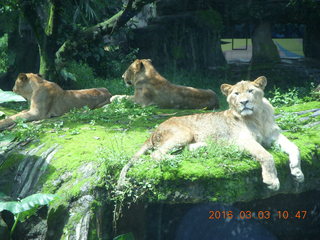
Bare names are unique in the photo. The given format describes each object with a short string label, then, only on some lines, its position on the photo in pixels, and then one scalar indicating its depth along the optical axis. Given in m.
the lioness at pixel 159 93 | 10.36
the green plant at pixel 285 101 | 10.16
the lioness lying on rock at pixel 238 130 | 6.25
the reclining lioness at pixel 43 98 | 9.93
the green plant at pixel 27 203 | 5.65
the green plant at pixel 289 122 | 7.67
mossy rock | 5.84
